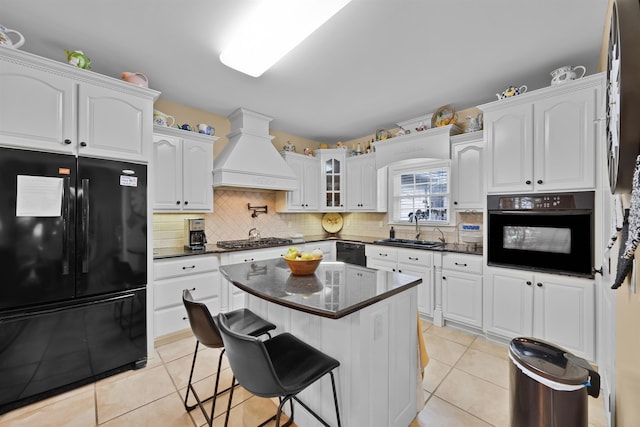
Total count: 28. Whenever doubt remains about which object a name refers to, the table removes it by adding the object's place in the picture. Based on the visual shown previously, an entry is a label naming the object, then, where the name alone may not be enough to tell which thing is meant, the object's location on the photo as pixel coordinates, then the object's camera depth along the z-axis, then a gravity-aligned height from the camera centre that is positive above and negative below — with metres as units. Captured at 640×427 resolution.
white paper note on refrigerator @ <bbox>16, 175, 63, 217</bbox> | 1.86 +0.13
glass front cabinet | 4.66 +0.60
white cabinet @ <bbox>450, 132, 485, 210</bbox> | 3.08 +0.49
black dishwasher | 4.00 -0.61
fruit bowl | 1.75 -0.34
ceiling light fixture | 1.65 +1.27
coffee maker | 3.23 -0.25
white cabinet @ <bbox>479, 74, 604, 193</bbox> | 2.21 +0.67
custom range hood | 3.37 +0.72
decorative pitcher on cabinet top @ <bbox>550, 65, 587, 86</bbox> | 2.29 +1.20
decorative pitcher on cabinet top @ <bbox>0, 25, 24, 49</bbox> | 1.80 +1.17
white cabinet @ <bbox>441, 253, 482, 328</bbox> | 2.83 -0.82
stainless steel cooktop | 3.42 -0.40
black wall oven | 2.23 -0.17
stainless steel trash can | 1.21 -0.81
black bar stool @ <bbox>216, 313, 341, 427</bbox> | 1.07 -0.73
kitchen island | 1.33 -0.66
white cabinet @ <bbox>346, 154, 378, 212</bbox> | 4.30 +0.49
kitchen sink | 3.37 -0.40
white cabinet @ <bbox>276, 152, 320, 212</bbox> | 4.29 +0.42
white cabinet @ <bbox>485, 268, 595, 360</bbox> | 2.22 -0.85
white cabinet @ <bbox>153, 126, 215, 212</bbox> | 2.96 +0.50
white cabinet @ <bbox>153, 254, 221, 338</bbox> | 2.73 -0.78
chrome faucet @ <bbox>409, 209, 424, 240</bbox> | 3.89 -0.04
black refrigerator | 1.83 -0.44
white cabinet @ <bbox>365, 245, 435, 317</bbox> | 3.19 -0.65
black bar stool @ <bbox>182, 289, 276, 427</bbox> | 1.42 -0.70
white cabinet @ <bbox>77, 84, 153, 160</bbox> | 2.12 +0.76
